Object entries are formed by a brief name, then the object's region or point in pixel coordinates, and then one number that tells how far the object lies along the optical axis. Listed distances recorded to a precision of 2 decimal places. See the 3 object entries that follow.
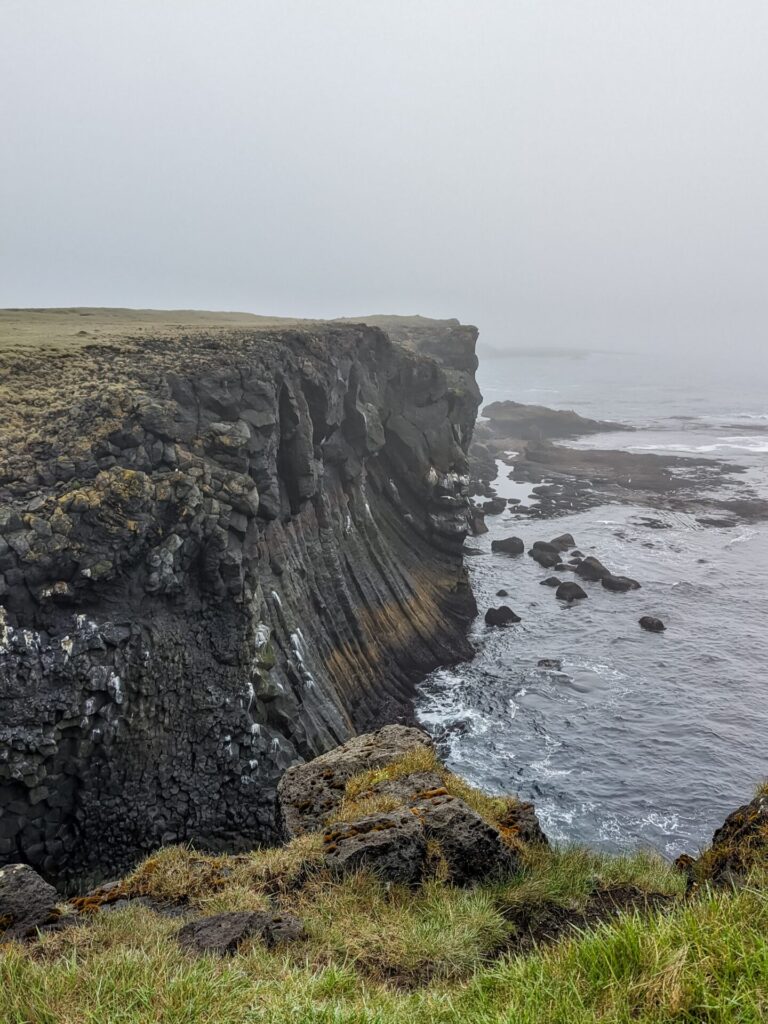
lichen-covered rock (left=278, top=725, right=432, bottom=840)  10.45
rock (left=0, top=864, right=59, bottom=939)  7.45
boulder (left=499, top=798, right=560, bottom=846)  9.51
